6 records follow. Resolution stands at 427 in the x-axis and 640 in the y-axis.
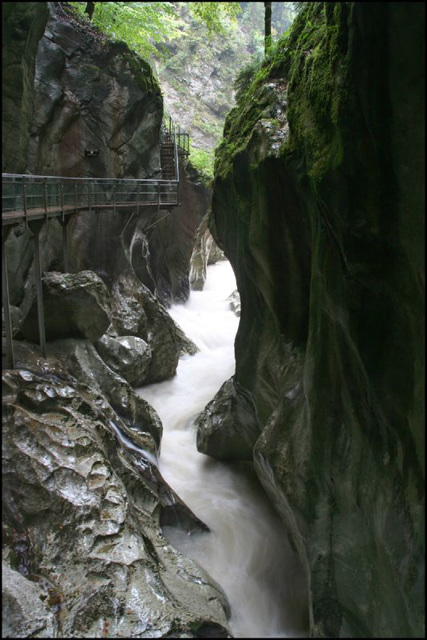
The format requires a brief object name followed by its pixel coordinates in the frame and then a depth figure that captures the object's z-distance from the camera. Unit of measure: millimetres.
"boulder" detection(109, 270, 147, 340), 13711
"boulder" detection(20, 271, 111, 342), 9821
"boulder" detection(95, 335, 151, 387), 12109
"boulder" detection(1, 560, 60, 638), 4727
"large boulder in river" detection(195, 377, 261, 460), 10359
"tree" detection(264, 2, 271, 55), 10727
